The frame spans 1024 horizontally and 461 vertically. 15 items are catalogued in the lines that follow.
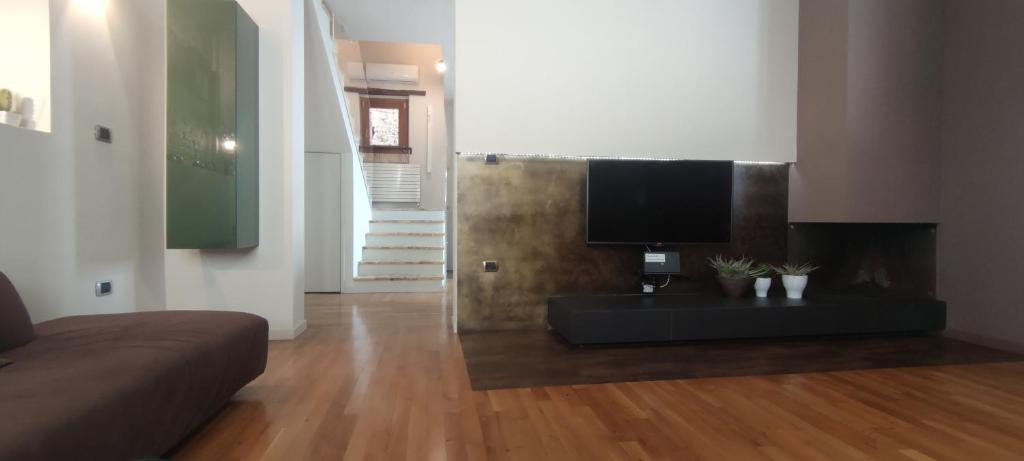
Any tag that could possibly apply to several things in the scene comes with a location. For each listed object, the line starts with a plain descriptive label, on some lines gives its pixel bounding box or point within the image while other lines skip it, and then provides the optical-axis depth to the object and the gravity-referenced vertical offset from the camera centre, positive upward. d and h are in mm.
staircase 6273 -503
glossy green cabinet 3082 +659
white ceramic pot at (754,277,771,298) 3814 -526
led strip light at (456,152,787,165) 3816 +548
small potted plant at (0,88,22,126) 2643 +625
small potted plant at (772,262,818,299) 3770 -474
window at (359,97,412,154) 9062 +1887
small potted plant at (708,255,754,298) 3830 -460
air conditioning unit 8492 +2761
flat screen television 3797 +169
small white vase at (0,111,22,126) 2701 +585
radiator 8156 +682
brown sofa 1214 -527
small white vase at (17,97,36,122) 2838 +667
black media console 3336 -720
